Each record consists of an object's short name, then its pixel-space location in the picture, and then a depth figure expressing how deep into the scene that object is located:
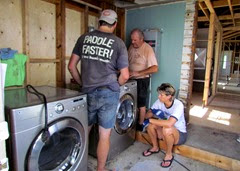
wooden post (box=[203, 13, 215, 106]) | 4.34
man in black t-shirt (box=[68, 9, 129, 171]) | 1.73
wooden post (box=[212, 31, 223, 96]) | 5.72
